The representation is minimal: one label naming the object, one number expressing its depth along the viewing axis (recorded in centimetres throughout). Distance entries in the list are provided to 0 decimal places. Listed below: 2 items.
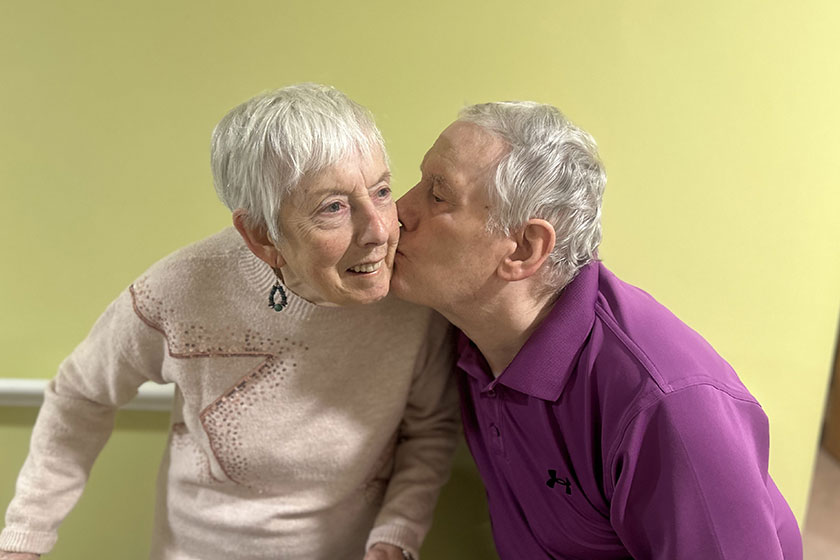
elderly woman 118
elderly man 111
